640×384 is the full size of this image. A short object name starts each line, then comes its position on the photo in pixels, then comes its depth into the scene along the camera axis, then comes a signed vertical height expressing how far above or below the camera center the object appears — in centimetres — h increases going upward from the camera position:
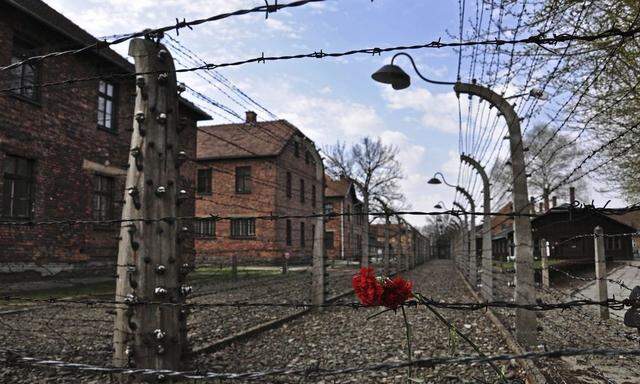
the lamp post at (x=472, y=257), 1515 -61
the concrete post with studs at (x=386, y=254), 1529 -49
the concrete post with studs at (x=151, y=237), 353 +2
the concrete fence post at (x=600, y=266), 785 -46
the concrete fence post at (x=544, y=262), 1040 -53
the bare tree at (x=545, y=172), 3744 +548
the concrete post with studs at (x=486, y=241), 991 -7
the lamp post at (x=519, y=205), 591 +42
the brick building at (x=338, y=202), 4112 +344
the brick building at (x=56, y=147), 1202 +257
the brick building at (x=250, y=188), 2769 +312
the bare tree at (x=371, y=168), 5044 +742
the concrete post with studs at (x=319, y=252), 902 -25
